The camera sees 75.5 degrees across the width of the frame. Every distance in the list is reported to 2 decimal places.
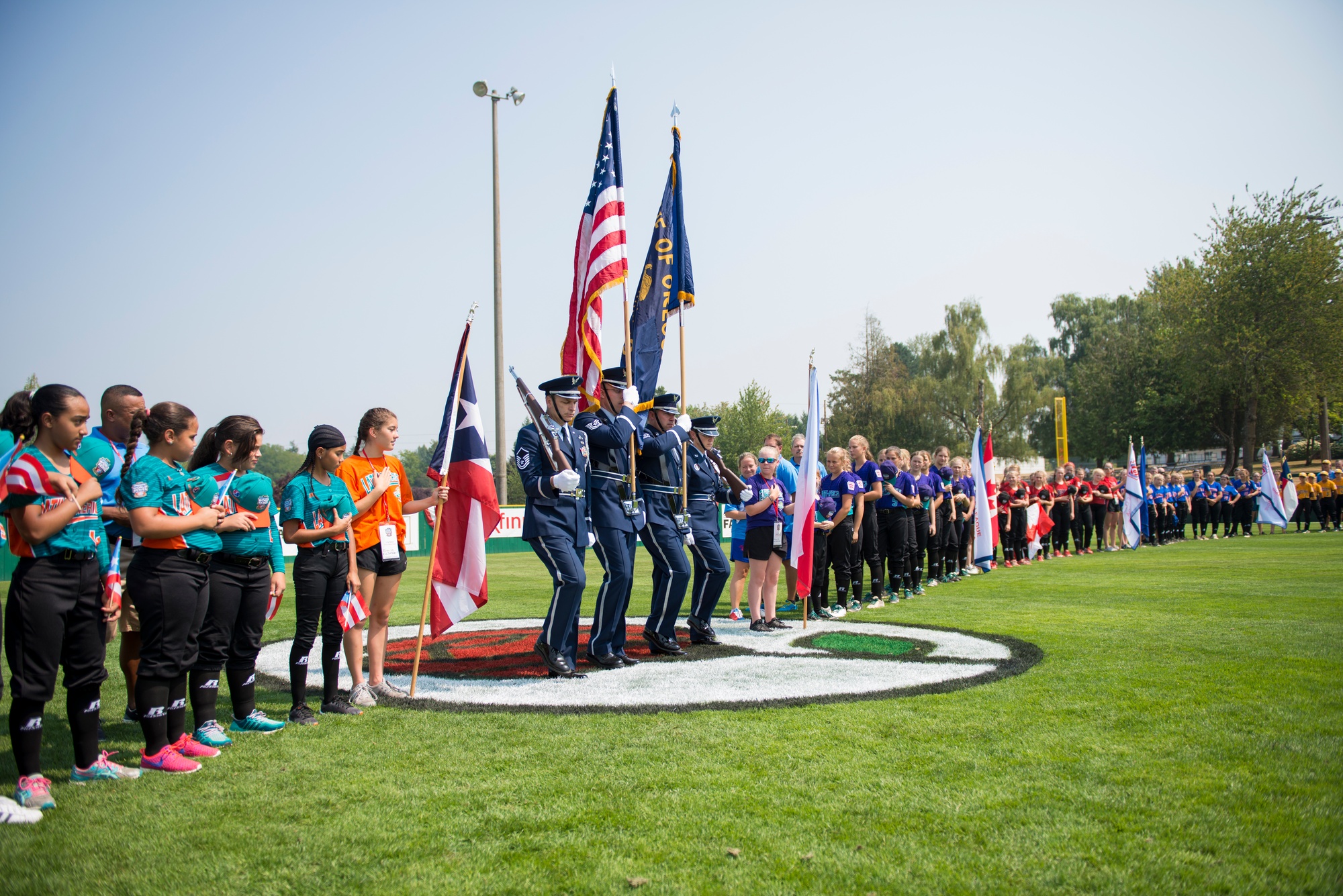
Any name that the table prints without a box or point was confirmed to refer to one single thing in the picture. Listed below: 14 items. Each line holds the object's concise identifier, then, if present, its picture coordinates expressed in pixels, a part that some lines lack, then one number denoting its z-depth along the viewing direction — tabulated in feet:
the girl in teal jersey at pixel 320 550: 18.57
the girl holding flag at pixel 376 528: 20.57
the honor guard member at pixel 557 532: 23.38
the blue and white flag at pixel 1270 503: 84.07
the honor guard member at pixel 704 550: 29.09
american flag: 27.07
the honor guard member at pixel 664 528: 26.91
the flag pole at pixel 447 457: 21.94
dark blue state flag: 32.42
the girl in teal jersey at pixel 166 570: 15.08
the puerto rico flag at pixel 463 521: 22.70
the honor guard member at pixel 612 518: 24.89
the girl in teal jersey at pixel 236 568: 16.60
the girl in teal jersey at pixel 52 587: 13.25
